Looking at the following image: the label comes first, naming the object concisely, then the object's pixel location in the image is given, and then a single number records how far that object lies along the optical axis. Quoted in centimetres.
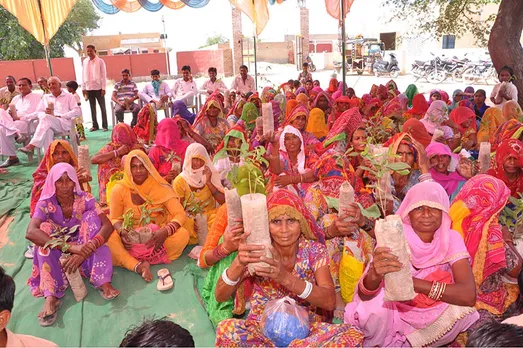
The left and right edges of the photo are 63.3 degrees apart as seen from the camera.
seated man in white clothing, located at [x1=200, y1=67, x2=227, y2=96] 1061
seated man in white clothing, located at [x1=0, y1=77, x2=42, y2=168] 761
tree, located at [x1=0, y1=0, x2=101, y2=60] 2297
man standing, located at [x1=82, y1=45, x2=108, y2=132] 1019
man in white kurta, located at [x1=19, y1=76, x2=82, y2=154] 733
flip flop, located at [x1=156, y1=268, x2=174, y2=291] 357
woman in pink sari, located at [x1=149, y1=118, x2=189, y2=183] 514
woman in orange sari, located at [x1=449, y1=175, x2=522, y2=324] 273
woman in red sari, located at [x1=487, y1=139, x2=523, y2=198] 353
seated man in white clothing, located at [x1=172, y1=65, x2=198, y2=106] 1045
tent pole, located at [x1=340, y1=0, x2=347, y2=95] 865
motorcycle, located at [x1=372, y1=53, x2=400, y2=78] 2339
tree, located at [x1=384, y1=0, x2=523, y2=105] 862
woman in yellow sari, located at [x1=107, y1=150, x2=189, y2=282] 383
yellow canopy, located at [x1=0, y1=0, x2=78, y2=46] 826
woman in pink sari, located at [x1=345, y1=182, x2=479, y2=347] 231
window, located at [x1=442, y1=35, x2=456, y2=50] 2948
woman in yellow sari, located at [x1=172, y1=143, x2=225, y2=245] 430
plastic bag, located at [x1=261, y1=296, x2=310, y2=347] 214
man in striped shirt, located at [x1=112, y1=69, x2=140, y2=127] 984
